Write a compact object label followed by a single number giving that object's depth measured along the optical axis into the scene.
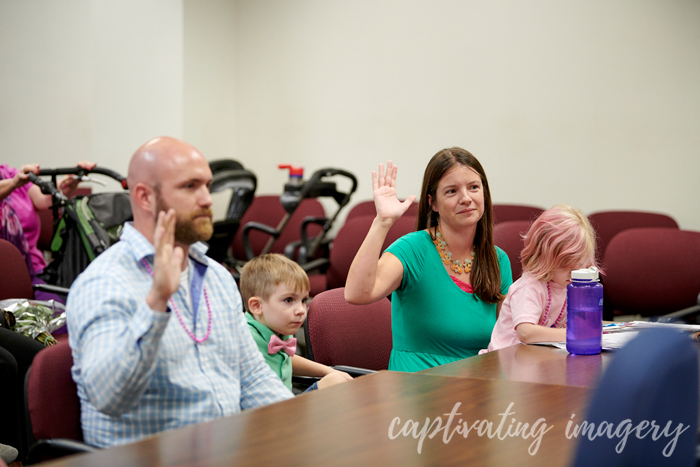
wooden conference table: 1.01
